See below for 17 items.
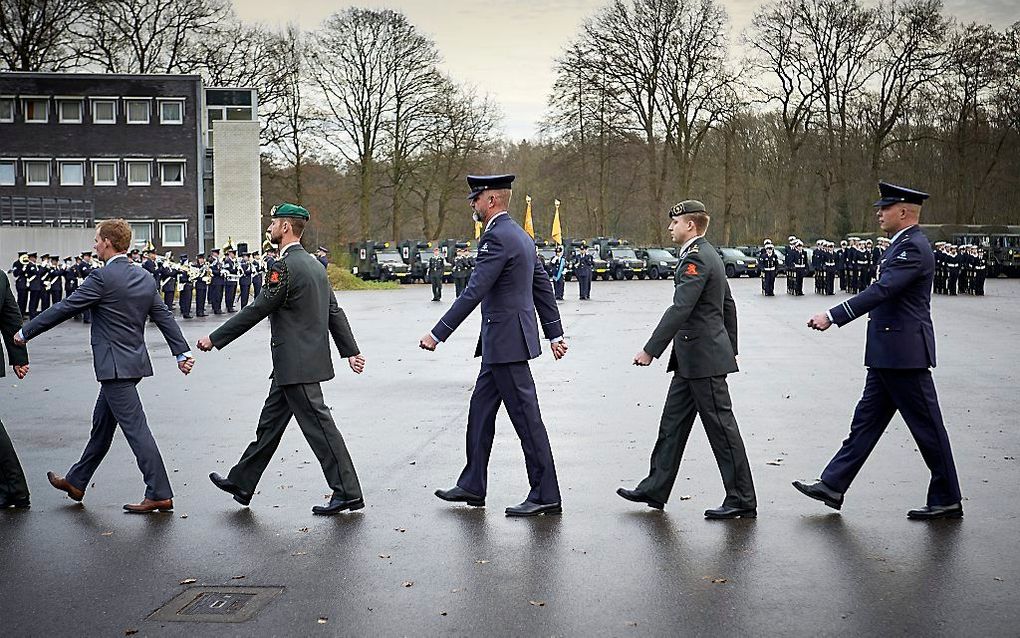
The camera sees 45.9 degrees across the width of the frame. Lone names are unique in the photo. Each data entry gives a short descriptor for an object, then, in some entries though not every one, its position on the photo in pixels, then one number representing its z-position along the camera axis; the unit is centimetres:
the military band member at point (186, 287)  3086
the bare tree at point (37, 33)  5675
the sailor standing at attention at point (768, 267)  3934
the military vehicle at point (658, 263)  6084
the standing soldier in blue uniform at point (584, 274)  3907
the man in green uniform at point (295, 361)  729
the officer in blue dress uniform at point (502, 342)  725
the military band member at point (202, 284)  3171
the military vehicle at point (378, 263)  5693
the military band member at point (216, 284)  3269
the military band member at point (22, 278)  2964
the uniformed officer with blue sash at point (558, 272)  4131
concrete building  5722
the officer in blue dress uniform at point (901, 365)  699
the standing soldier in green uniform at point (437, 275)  3866
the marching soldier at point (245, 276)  3481
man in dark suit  741
